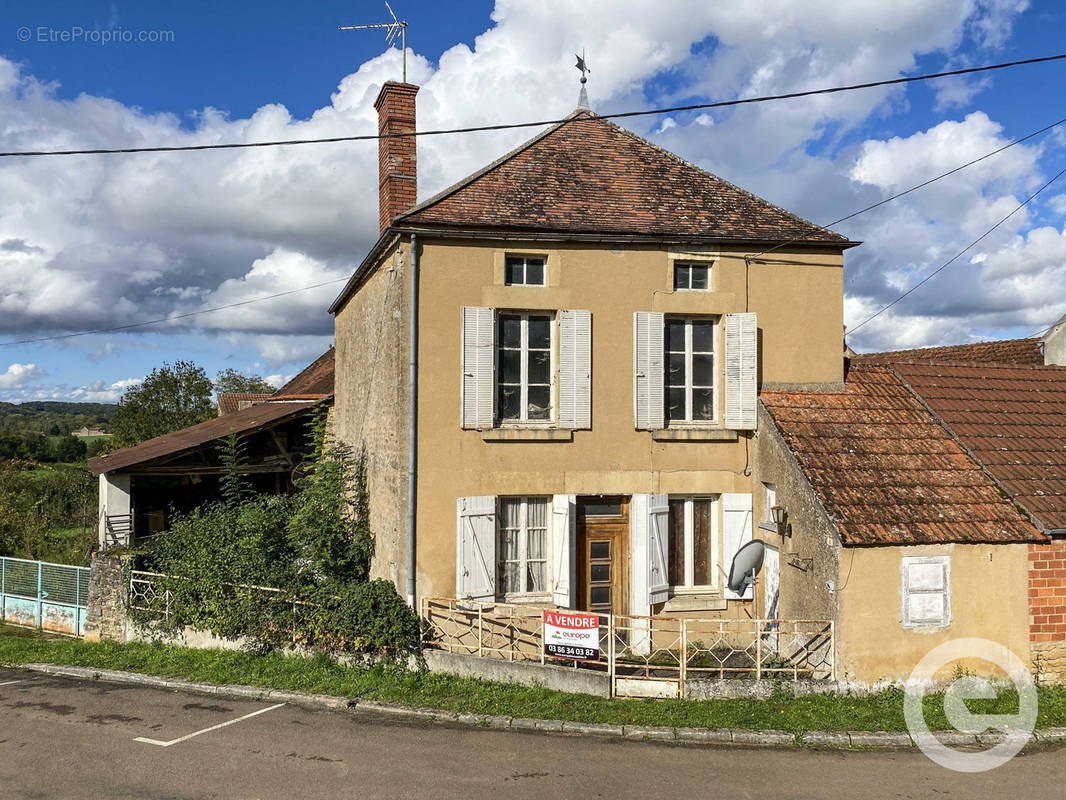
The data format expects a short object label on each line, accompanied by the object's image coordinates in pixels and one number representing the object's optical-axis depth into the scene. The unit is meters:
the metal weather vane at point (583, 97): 13.65
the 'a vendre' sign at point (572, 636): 9.78
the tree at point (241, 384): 52.22
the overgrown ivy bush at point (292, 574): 10.60
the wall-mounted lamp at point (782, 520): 10.83
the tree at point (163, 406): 39.59
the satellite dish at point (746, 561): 10.51
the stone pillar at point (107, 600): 13.23
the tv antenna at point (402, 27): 13.08
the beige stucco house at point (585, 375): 11.07
